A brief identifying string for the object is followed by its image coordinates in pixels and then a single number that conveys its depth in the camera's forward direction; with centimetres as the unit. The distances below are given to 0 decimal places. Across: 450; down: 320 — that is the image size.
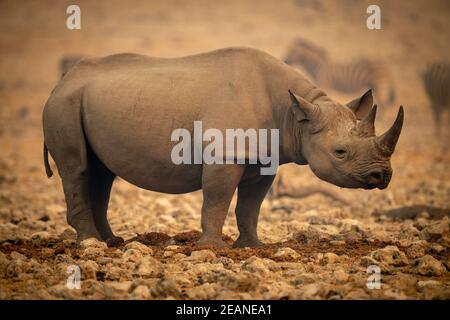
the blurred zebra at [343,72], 5828
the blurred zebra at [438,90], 4450
